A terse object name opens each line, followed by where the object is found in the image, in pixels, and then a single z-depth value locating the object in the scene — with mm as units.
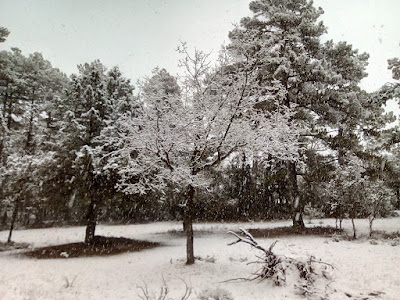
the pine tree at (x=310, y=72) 15297
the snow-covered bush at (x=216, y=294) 6312
